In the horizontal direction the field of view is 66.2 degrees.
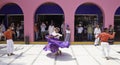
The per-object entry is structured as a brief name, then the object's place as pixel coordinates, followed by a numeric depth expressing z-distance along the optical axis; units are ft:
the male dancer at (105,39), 17.19
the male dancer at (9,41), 18.69
